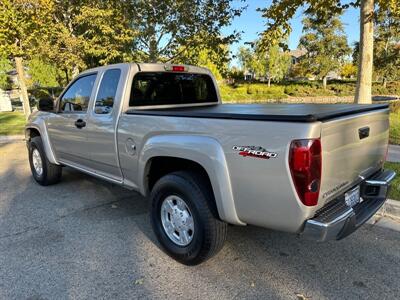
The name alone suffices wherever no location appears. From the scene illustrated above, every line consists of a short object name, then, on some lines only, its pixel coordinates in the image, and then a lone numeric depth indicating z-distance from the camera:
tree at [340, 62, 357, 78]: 70.31
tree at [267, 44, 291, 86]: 60.28
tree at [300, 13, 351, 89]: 47.56
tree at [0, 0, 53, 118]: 9.75
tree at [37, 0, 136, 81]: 10.11
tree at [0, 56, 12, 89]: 28.93
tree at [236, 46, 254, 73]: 62.28
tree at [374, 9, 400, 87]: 31.91
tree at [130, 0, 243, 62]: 9.88
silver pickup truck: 2.55
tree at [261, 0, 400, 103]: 7.41
